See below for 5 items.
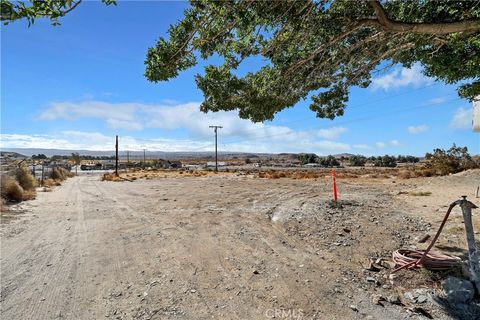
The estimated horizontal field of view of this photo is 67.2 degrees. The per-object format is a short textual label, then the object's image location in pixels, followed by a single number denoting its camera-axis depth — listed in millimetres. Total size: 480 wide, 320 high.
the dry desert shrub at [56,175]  38650
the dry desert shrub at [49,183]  28464
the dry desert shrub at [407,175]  31155
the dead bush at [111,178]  42956
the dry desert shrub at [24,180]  20316
